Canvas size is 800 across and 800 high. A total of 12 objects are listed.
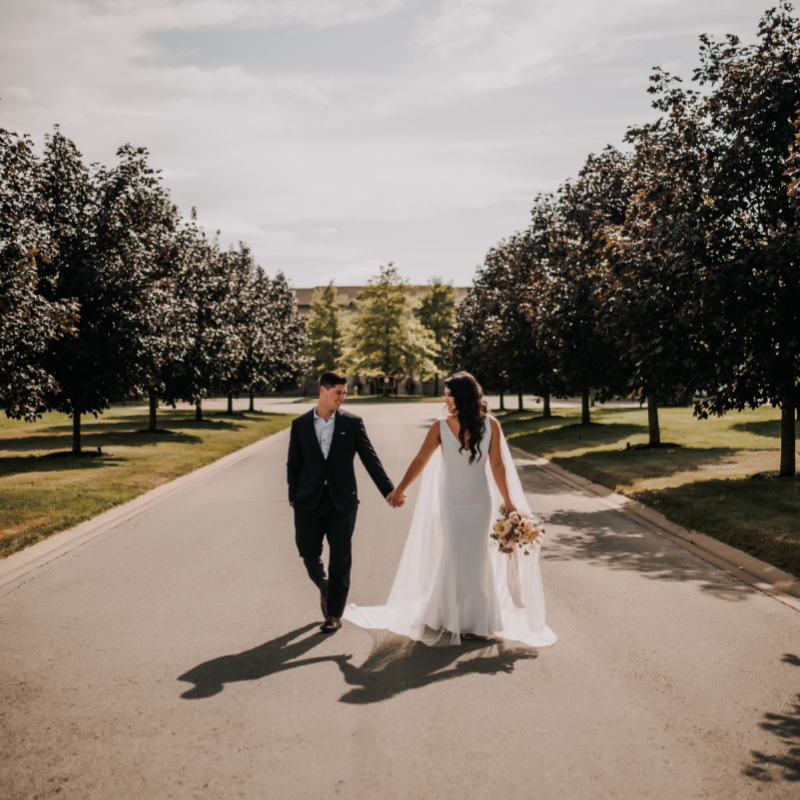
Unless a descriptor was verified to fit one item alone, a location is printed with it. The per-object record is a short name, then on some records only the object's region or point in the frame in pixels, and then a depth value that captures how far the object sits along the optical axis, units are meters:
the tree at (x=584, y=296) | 20.88
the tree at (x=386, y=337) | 75.62
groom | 6.00
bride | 5.83
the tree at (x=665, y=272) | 13.20
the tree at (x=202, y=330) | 26.31
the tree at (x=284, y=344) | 39.72
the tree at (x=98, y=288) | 18.64
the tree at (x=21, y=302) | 13.44
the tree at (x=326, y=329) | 83.38
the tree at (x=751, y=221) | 11.99
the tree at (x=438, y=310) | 86.75
